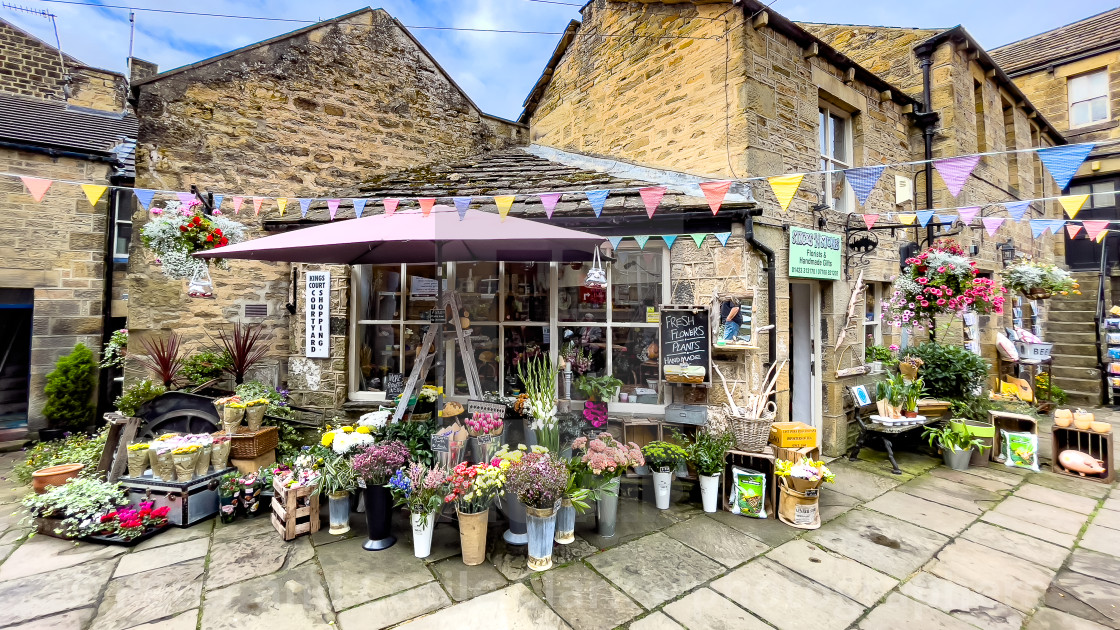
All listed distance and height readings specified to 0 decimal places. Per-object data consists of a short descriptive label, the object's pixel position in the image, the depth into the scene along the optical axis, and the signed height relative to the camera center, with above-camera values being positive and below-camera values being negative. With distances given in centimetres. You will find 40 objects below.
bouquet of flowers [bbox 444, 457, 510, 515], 329 -115
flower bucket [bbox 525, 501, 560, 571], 327 -149
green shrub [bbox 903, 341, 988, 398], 633 -58
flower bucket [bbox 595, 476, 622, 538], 373 -147
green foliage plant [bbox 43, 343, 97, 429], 668 -97
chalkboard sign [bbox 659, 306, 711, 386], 478 -18
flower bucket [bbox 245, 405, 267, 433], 461 -91
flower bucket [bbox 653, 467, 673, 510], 437 -152
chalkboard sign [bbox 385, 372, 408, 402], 555 -72
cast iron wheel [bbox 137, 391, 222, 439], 493 -95
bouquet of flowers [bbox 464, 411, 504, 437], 383 -82
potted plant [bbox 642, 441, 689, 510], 438 -132
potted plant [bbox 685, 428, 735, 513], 434 -128
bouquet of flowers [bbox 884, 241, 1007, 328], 545 +51
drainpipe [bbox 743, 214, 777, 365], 504 +26
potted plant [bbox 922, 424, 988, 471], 564 -144
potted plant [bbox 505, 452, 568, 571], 325 -124
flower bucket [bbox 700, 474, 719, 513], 434 -154
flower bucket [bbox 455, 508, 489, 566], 329 -150
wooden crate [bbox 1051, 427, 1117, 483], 526 -138
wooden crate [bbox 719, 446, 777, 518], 428 -133
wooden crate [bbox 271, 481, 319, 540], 364 -150
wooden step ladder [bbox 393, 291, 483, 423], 432 -31
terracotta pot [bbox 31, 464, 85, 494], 421 -140
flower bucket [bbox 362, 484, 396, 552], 350 -146
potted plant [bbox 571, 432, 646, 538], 368 -116
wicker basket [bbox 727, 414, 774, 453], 445 -102
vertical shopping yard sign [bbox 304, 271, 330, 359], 564 +13
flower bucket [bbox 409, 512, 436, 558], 338 -152
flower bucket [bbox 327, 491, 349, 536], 374 -152
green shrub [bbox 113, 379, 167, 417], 519 -82
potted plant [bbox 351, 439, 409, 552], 345 -122
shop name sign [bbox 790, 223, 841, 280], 539 +91
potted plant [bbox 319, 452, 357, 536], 365 -128
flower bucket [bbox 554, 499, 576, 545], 361 -158
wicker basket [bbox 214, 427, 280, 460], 446 -116
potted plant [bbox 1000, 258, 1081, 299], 689 +75
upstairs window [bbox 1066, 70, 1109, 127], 1177 +604
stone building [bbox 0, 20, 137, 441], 667 +146
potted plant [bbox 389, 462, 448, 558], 335 -126
